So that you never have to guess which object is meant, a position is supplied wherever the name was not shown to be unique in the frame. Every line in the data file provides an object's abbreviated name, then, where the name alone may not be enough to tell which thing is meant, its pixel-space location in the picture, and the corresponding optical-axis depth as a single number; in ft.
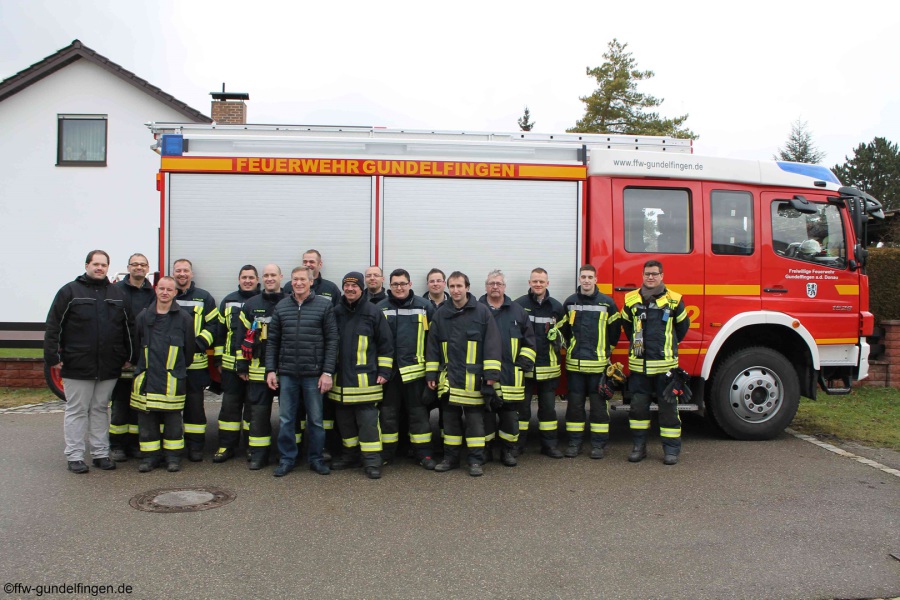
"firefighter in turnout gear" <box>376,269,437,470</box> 19.16
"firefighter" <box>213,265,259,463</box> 19.69
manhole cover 15.87
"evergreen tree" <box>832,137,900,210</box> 176.72
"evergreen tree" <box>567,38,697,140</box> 93.76
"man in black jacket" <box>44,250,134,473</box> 18.54
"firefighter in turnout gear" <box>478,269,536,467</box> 19.01
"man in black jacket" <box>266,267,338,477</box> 18.38
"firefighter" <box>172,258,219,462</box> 19.66
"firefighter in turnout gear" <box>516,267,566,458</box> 20.15
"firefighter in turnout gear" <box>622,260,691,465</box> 19.76
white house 53.36
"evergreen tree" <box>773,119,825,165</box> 144.25
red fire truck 20.92
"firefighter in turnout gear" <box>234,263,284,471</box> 19.13
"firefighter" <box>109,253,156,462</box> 20.11
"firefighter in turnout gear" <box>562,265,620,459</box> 20.07
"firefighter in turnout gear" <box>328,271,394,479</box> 18.54
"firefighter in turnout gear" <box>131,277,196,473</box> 18.71
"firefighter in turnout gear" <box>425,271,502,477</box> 18.51
